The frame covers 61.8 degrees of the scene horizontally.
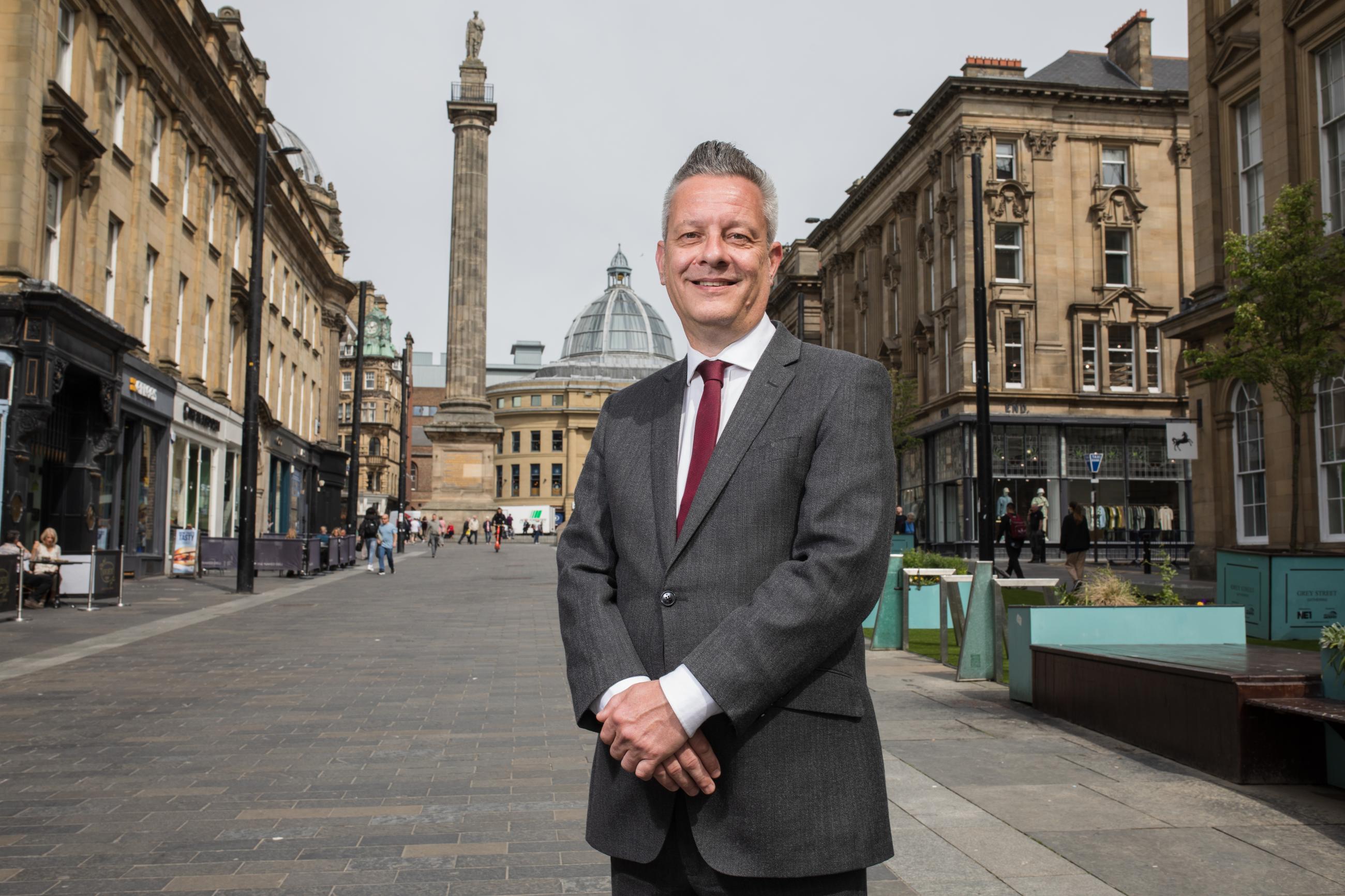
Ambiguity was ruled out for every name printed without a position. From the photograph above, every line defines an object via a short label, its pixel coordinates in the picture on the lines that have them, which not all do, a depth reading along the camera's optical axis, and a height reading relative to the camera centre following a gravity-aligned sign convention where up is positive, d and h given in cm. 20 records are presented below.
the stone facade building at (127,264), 1819 +543
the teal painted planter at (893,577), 1241 -49
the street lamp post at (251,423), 2053 +193
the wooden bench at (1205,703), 590 -97
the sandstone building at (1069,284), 3919 +896
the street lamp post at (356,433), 3769 +323
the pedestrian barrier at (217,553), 2600 -63
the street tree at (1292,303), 1605 +337
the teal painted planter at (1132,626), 826 -66
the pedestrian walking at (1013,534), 2530 +2
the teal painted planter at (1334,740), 573 -104
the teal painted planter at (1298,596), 1032 -54
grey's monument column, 5612 +987
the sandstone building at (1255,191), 1834 +621
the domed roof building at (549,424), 11894 +1121
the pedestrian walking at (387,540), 2750 -31
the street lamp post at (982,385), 1884 +269
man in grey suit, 206 -12
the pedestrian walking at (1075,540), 2011 -9
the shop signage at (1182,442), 1953 +166
